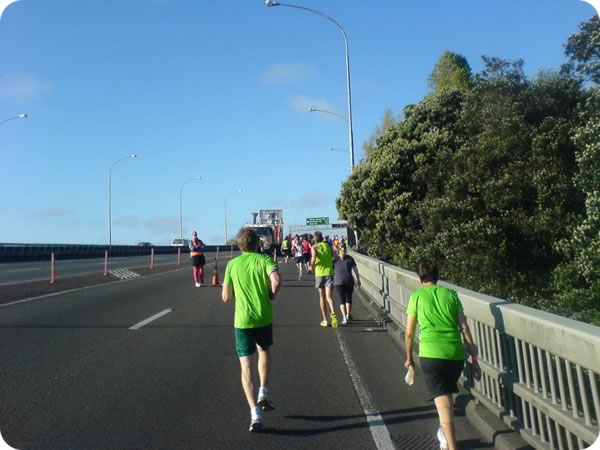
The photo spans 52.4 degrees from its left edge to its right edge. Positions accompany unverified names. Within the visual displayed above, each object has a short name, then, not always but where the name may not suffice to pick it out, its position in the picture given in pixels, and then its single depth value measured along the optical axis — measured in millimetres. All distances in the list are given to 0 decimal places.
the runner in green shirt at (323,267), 12562
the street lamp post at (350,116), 28516
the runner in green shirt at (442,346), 5051
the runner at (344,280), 12469
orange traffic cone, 21434
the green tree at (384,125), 38312
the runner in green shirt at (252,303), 6105
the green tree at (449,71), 31877
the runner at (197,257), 20797
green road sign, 69138
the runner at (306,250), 27250
